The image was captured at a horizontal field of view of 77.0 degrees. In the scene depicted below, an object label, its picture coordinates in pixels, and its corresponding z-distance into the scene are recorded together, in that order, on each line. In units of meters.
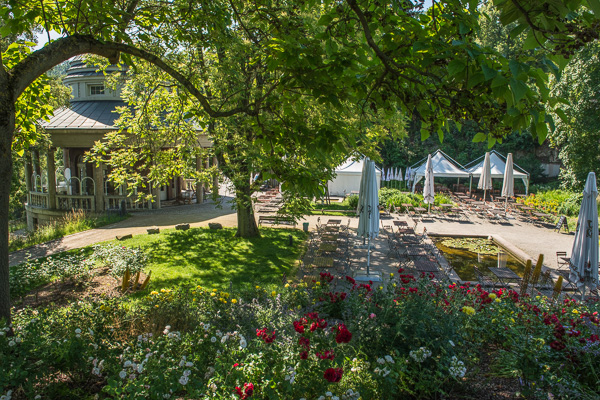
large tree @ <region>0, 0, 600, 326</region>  2.50
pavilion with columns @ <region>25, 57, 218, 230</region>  19.92
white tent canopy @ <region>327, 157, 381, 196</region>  28.61
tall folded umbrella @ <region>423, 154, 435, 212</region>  20.12
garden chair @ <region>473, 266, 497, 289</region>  9.22
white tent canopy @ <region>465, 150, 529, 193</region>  25.16
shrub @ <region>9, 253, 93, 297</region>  8.20
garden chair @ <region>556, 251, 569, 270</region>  11.45
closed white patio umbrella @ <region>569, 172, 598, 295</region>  8.59
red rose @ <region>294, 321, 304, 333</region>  3.81
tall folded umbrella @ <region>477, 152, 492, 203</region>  22.97
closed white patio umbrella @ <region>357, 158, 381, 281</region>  10.28
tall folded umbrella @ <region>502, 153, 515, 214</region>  20.77
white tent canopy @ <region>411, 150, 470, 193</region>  26.03
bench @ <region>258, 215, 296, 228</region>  12.88
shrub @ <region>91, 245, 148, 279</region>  8.72
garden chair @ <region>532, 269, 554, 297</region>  9.07
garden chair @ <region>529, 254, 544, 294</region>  9.28
